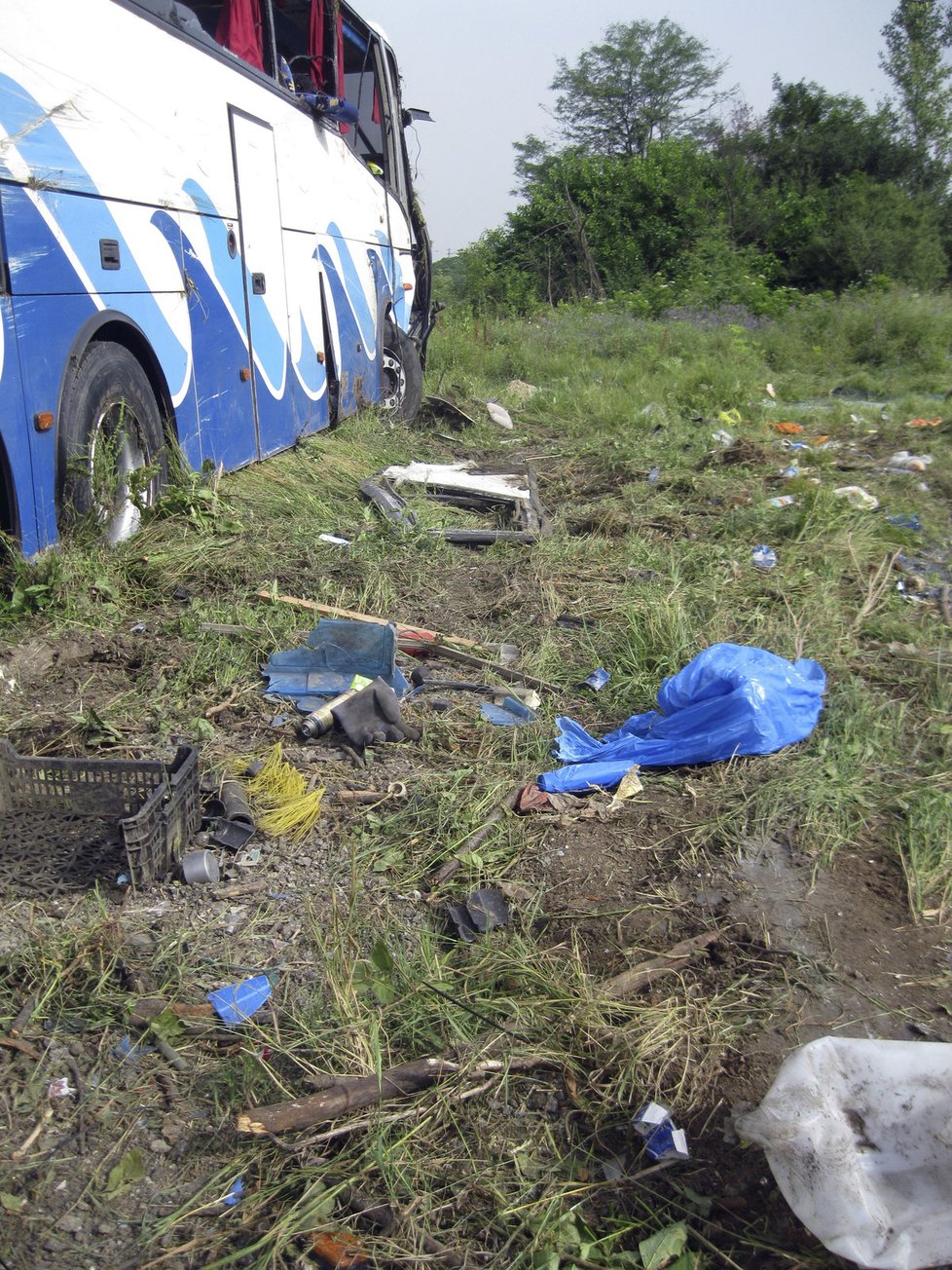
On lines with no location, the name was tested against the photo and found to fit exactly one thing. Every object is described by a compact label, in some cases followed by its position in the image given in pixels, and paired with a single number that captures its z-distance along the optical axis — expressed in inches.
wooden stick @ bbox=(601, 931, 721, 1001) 88.1
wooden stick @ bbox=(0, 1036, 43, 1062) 79.7
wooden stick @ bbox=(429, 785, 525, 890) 105.1
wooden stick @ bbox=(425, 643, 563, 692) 153.9
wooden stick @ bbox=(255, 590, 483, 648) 168.2
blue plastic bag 127.6
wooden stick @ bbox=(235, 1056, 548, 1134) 72.6
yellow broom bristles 112.8
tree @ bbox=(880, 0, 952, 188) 1027.3
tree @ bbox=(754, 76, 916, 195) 992.2
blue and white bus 139.6
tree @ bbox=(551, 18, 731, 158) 1339.8
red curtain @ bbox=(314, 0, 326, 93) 290.9
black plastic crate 100.6
